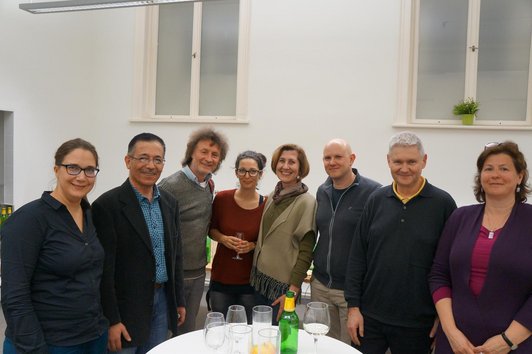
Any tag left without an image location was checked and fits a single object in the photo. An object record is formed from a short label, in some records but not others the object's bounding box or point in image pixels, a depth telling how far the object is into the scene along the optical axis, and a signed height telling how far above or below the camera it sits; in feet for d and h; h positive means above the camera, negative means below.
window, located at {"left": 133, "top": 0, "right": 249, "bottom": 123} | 17.28 +3.64
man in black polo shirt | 6.76 -1.53
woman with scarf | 8.17 -1.53
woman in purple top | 5.78 -1.41
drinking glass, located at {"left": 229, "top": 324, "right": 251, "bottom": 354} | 5.07 -2.13
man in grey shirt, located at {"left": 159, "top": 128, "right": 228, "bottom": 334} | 8.53 -0.96
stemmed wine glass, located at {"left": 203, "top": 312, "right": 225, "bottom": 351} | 5.06 -2.04
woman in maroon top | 8.57 -1.63
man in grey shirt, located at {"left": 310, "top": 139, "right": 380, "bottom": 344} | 7.88 -1.20
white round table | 5.58 -2.51
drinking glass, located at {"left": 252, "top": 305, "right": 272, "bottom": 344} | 5.50 -2.05
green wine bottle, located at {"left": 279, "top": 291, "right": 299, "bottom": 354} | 5.46 -2.19
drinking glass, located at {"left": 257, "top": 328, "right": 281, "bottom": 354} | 4.95 -2.08
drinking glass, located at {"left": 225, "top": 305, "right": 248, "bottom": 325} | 5.17 -1.91
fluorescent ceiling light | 13.38 +4.46
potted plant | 14.46 +1.73
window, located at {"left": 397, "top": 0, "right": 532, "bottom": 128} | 14.70 +3.48
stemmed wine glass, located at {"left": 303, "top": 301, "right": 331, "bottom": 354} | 5.26 -1.94
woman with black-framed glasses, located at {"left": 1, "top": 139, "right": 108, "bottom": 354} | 5.27 -1.51
